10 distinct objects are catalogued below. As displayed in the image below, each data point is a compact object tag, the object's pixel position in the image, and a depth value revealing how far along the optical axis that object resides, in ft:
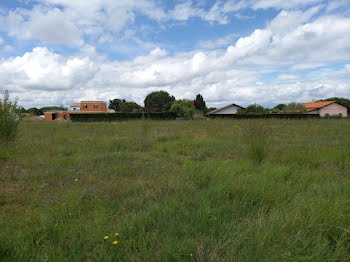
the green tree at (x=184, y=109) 115.96
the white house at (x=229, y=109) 183.83
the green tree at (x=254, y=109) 139.31
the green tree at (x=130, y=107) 223.96
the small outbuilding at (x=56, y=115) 182.39
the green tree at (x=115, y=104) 299.38
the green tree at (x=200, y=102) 239.30
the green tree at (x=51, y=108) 276.90
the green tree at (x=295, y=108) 149.40
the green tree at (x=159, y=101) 205.57
